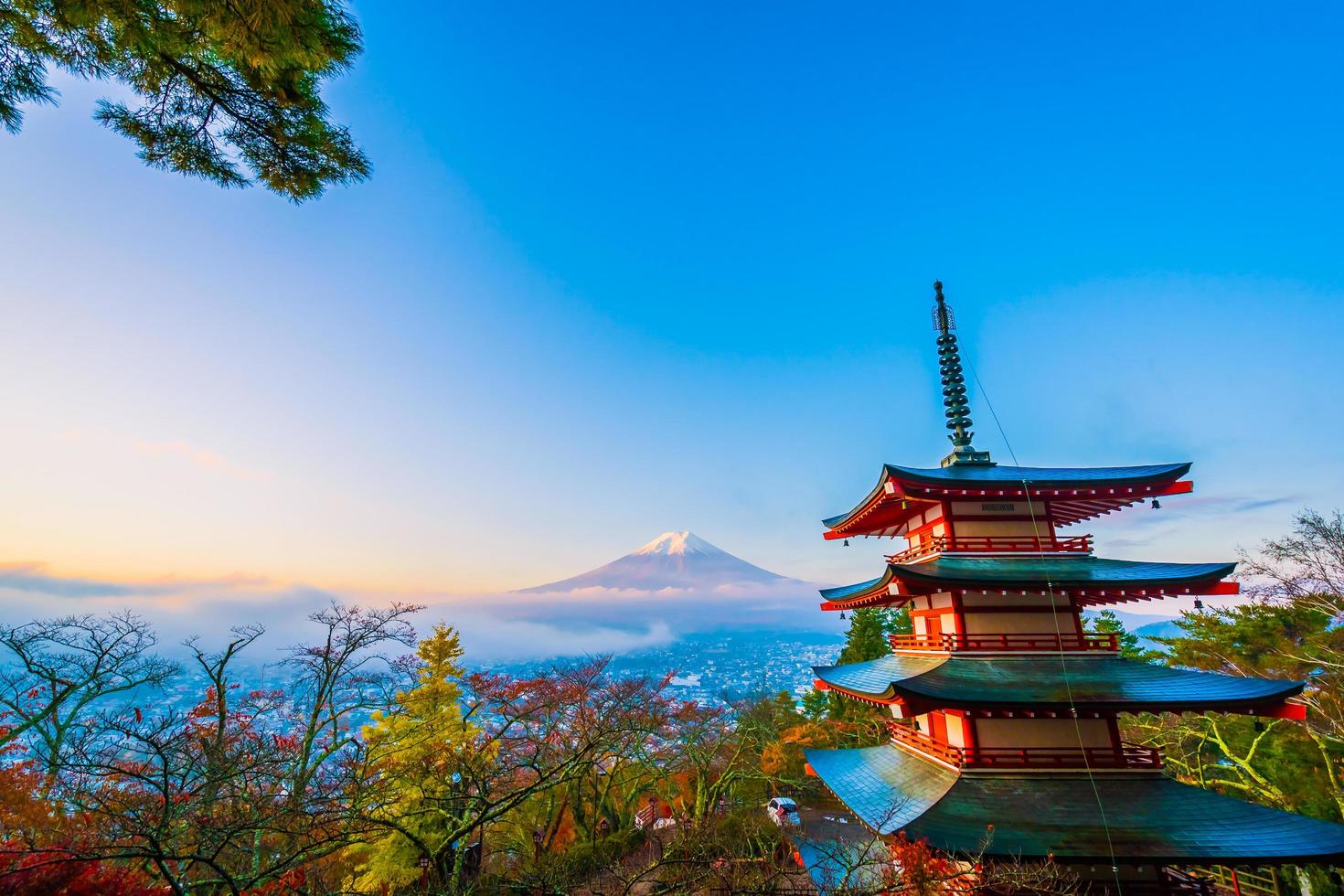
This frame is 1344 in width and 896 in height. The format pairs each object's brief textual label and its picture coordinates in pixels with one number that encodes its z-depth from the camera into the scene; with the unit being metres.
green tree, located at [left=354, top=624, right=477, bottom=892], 12.32
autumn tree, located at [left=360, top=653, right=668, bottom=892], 12.52
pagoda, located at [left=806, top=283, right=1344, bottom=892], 6.30
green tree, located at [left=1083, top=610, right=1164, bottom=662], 19.72
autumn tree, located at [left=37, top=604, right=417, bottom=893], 4.70
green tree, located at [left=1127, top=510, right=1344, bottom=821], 13.84
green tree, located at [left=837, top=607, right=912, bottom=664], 25.48
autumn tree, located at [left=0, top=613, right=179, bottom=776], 9.97
